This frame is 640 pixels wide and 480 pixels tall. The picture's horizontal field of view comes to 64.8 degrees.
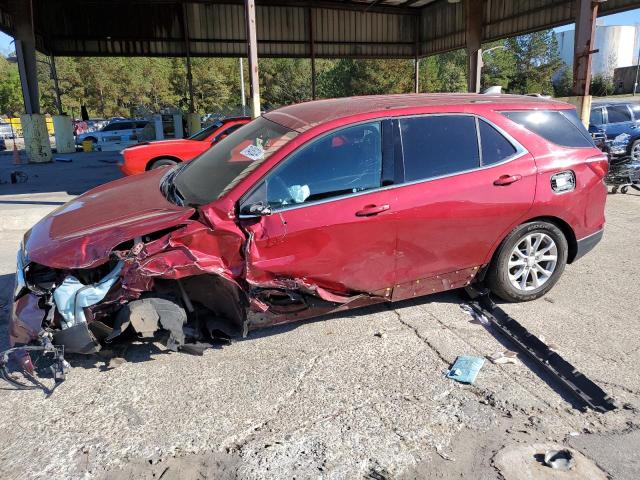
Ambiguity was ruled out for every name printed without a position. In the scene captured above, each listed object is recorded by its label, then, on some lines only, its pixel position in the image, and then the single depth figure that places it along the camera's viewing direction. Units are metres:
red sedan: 10.36
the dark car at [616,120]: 12.69
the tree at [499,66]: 59.00
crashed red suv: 3.30
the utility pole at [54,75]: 21.70
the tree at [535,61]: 58.31
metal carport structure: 18.62
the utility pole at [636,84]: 56.91
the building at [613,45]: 77.88
